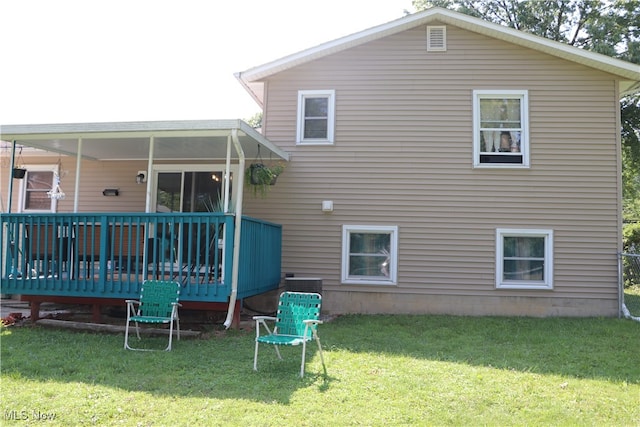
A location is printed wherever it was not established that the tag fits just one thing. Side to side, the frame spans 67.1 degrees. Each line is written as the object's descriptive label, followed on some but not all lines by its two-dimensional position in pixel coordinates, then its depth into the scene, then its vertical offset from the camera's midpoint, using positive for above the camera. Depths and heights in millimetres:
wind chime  8961 +737
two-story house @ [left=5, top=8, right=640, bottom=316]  8500 +1300
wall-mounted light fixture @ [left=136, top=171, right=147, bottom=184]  9750 +1033
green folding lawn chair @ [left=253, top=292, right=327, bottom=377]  5266 -913
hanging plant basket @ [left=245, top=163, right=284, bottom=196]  8141 +963
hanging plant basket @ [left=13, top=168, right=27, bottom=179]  8547 +912
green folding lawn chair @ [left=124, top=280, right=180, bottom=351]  6312 -918
